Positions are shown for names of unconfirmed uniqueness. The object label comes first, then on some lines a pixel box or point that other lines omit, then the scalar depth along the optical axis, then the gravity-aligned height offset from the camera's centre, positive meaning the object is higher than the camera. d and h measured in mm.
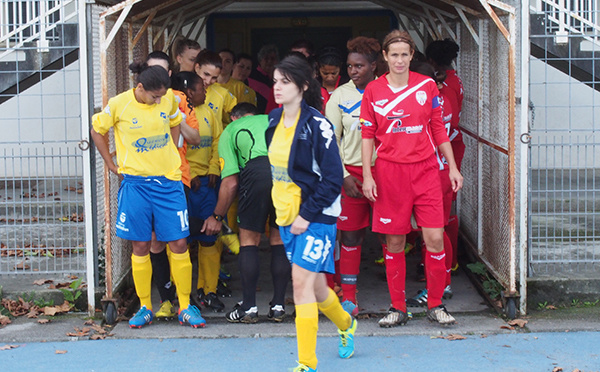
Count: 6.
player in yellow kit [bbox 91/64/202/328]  11328 -157
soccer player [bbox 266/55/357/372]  9547 -268
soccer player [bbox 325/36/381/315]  12227 -121
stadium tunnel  11945 +364
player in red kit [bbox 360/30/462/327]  11422 -83
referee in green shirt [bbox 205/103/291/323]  11945 -425
